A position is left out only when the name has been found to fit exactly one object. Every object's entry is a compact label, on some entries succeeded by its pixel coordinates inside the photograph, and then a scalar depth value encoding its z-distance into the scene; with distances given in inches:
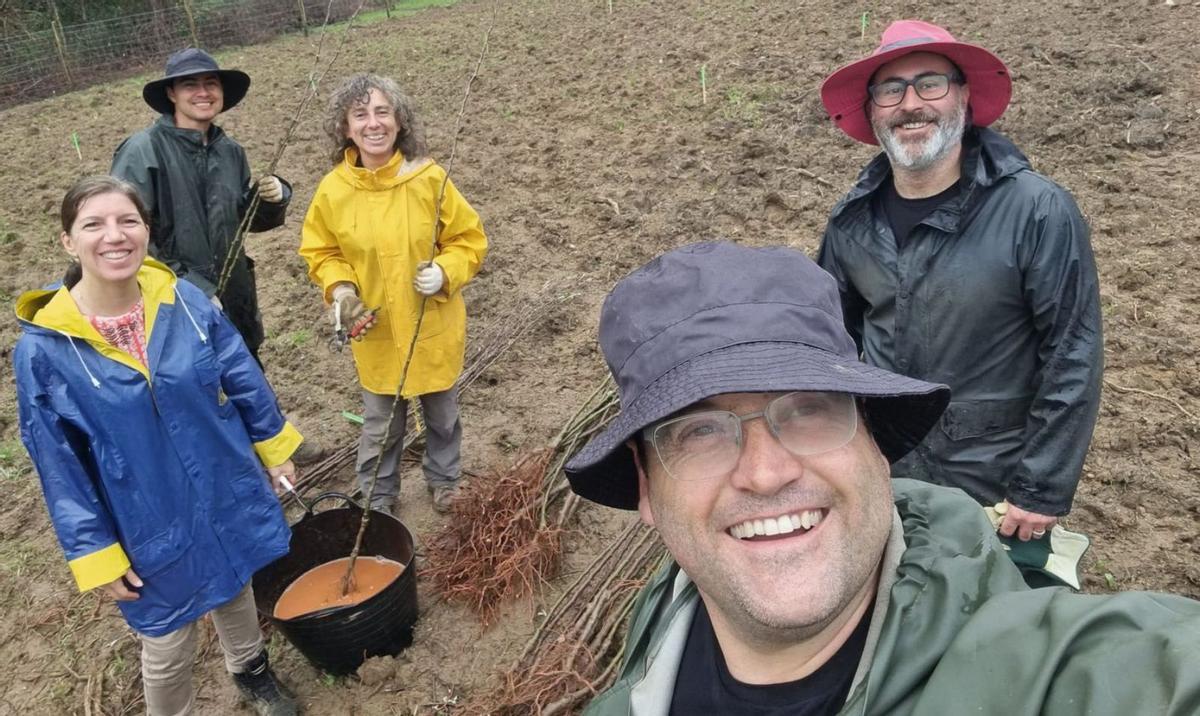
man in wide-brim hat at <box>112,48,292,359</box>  137.9
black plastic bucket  112.6
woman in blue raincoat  89.2
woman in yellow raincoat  126.4
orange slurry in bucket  124.4
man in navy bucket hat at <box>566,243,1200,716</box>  41.1
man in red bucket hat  80.7
